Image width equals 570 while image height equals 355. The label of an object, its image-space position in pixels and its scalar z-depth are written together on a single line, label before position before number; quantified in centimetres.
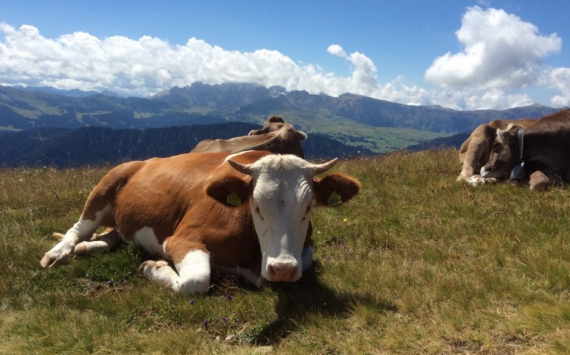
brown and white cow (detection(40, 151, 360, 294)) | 477
